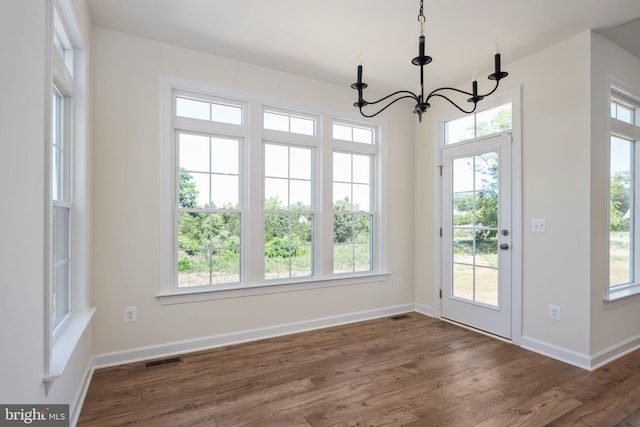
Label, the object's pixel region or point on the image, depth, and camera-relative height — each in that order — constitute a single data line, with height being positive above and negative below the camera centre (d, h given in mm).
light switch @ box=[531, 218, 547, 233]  3033 -110
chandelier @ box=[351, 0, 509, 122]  1754 +750
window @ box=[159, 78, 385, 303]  3074 +175
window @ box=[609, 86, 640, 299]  3082 +182
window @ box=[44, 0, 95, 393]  2039 +208
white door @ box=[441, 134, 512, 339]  3363 -226
